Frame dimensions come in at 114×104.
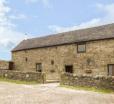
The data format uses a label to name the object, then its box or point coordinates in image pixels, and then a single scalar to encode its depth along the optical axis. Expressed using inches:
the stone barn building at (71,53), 471.4
